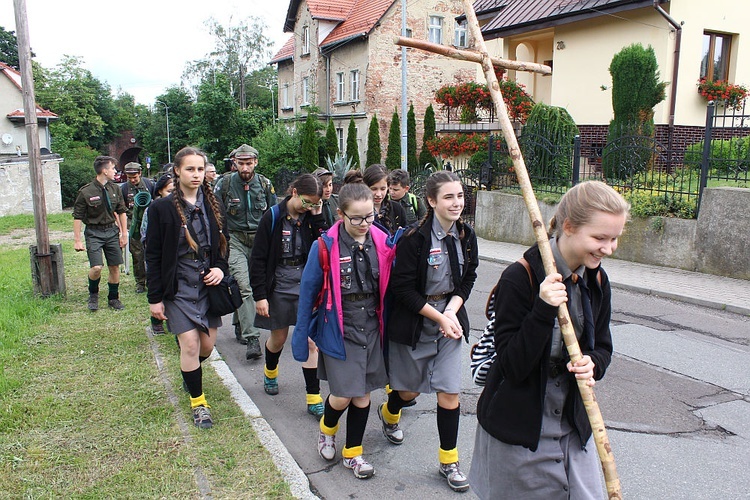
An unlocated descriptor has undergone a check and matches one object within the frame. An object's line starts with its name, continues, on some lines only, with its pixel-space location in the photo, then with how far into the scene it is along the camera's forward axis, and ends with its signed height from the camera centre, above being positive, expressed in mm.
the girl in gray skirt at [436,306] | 3641 -922
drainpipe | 15695 +2135
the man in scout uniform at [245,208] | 6297 -615
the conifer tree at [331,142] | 30562 +154
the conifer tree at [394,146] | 28703 -34
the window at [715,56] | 17141 +2402
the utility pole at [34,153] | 8641 -105
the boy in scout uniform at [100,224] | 8172 -1021
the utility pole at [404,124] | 18981 +635
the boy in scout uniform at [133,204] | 9000 -834
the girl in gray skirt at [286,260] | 4855 -885
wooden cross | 2127 -191
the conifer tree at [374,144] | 29225 +57
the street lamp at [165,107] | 56756 +3400
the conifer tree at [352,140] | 29984 +244
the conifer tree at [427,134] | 25688 +452
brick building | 30312 +4076
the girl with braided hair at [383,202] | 5367 -496
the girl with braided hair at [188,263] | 4340 -809
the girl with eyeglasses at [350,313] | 3795 -1008
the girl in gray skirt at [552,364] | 2145 -768
